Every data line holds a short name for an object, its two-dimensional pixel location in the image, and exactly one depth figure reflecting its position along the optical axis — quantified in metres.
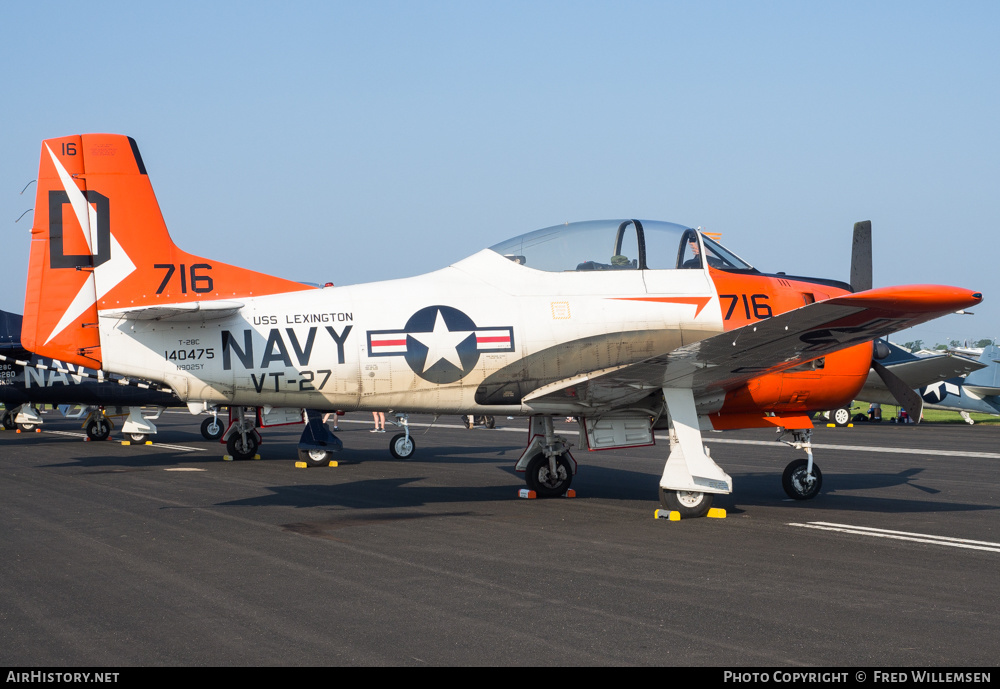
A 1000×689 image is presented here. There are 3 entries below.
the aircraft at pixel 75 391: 25.39
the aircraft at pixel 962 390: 29.66
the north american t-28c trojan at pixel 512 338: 10.20
